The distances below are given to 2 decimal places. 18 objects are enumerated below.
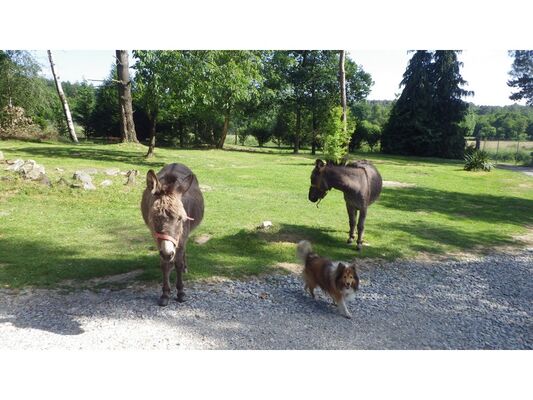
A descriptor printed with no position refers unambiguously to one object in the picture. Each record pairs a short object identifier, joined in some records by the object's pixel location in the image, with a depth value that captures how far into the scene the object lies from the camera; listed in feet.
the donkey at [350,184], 24.68
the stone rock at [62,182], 34.96
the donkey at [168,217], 13.75
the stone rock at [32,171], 34.88
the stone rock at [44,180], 34.63
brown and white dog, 17.03
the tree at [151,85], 41.32
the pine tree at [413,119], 53.16
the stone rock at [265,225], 28.40
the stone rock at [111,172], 39.04
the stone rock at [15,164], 35.27
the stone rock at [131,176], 37.65
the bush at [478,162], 59.37
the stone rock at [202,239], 25.74
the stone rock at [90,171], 37.93
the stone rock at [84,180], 35.01
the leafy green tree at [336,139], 32.63
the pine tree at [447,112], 53.83
